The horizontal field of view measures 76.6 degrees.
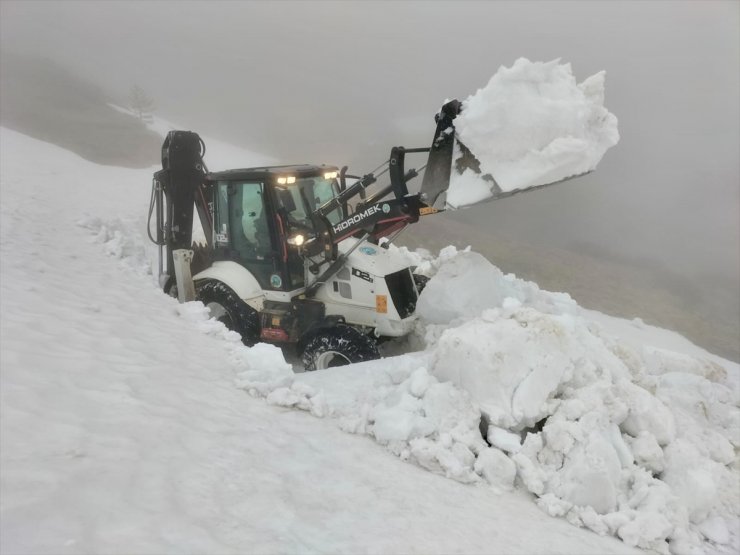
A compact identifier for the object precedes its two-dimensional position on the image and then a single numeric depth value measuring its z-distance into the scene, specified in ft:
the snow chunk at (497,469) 10.86
